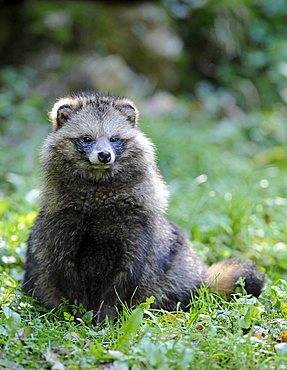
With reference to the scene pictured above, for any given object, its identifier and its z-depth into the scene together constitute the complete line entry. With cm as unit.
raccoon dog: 956
